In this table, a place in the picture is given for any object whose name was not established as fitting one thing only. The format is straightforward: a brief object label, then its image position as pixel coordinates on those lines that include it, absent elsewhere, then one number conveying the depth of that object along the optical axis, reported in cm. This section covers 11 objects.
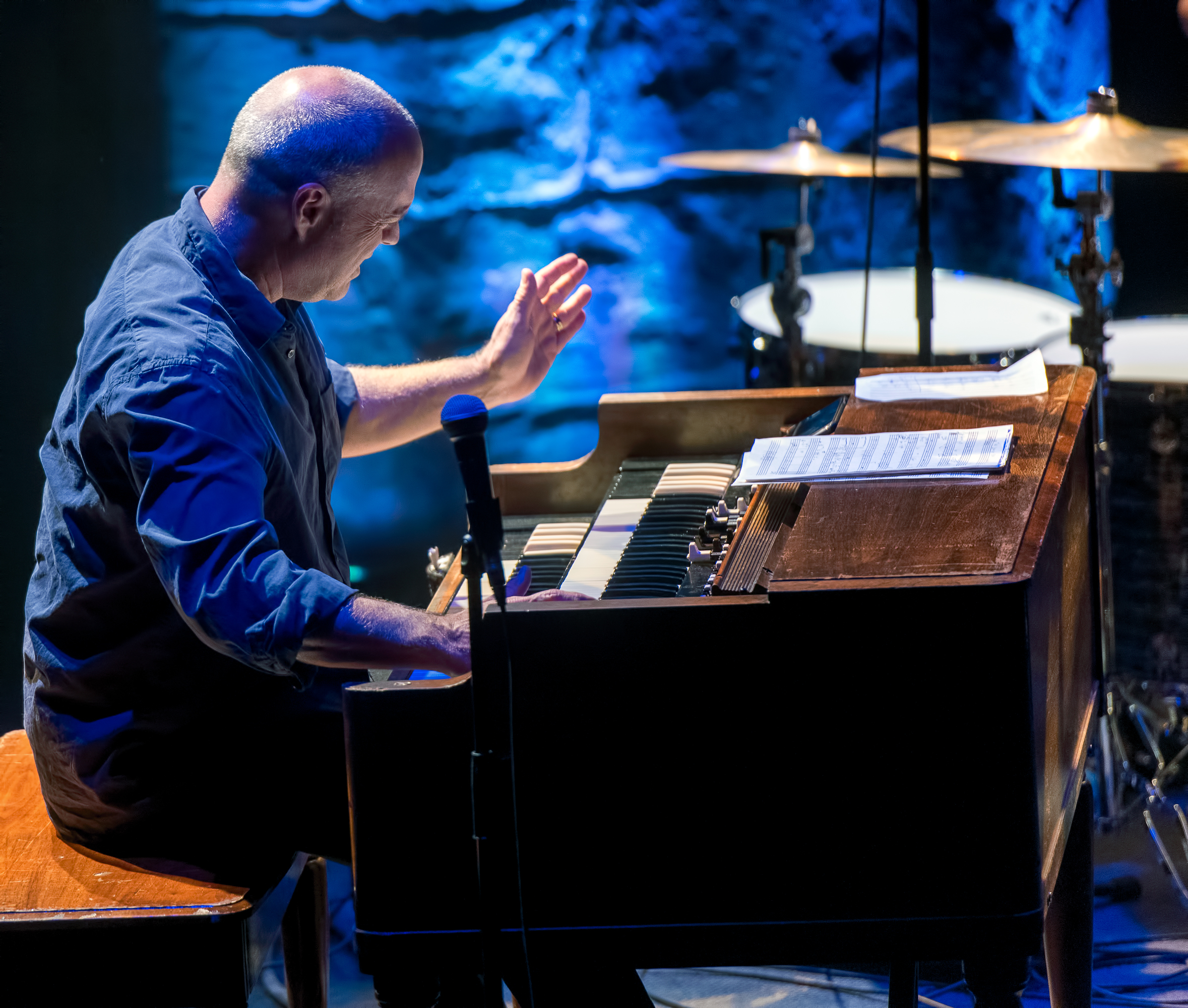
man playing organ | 599
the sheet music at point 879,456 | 601
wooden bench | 598
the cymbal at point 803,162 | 943
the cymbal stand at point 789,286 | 942
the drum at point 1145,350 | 896
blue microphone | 566
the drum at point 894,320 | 933
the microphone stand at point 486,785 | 569
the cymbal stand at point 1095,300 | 821
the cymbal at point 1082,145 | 798
